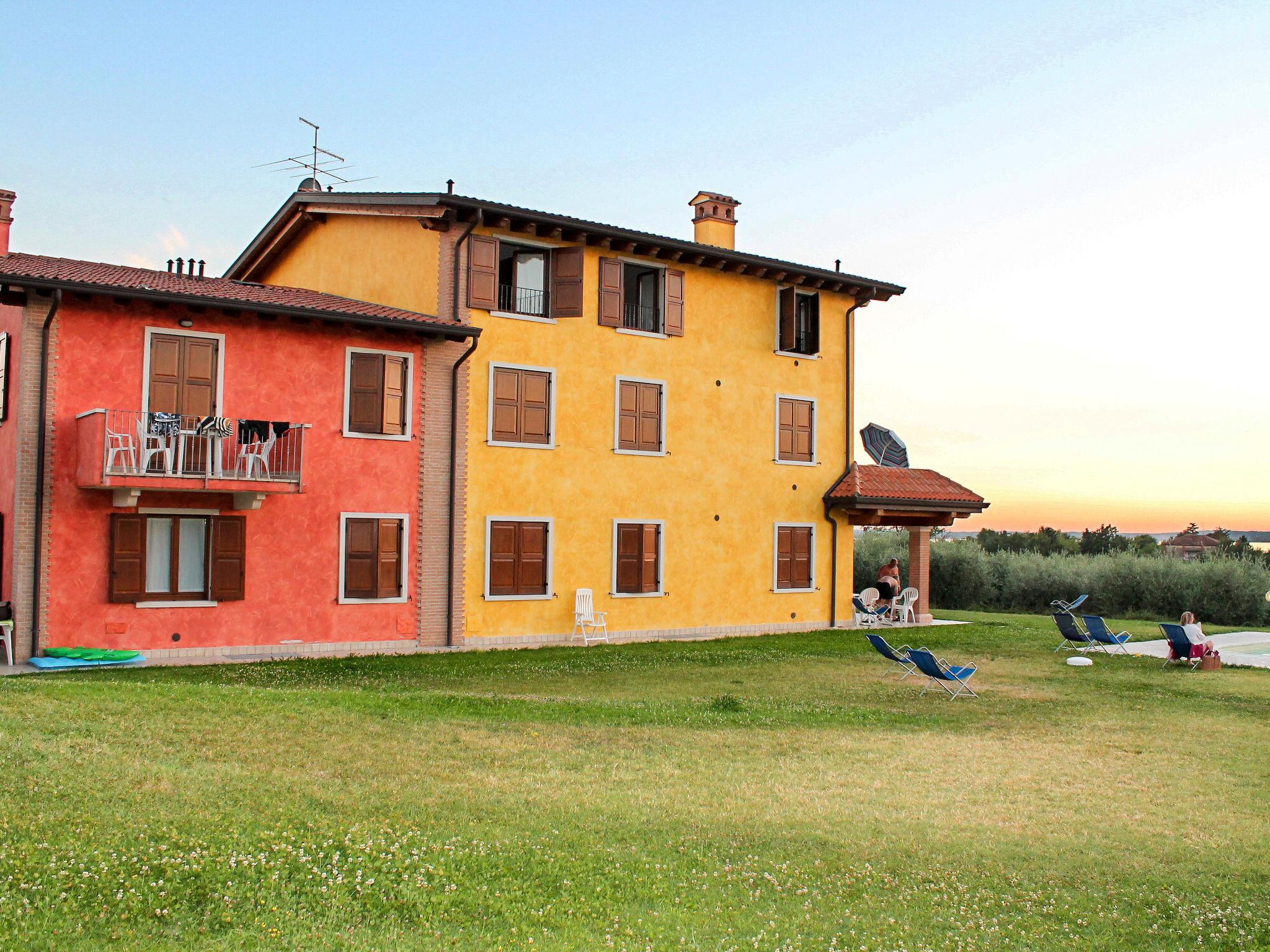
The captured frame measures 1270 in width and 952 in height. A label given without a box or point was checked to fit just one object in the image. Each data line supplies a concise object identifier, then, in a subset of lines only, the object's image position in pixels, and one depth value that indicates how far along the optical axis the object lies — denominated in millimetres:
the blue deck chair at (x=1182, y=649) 17281
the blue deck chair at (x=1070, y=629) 19391
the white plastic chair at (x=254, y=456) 15898
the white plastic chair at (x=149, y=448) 14984
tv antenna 24078
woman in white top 17141
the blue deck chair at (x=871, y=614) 24688
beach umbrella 25453
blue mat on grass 14555
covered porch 23578
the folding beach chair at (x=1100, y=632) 18703
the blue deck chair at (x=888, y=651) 15445
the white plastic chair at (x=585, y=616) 19938
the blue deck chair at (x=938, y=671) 13898
